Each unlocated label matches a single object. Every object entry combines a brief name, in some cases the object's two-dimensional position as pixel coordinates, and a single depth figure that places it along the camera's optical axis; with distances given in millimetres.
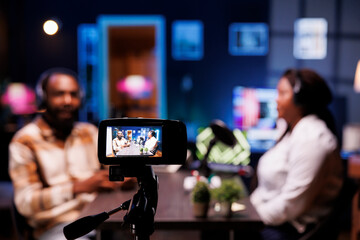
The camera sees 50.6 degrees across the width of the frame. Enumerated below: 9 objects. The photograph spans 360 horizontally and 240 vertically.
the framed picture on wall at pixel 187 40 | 4750
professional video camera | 811
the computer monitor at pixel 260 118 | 4582
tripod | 806
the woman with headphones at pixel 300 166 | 1825
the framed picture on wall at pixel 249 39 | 4711
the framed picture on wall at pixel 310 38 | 4625
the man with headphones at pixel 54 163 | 1788
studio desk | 1611
